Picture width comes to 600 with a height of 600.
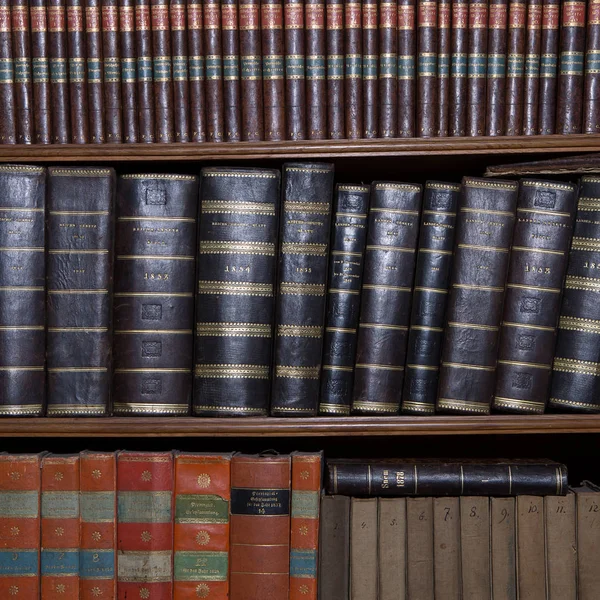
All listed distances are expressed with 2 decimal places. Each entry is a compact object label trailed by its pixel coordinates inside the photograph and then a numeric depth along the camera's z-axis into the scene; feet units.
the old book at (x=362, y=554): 3.80
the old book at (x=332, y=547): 3.79
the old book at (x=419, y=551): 3.82
